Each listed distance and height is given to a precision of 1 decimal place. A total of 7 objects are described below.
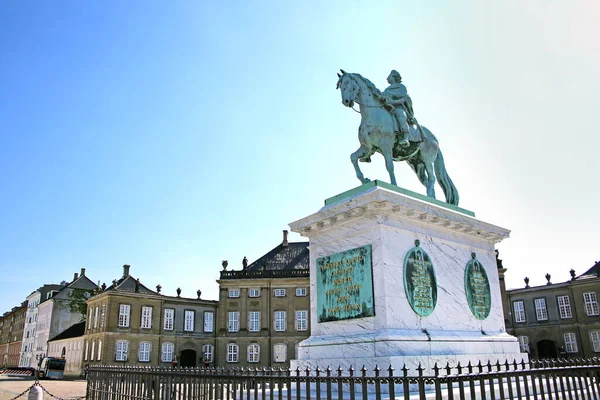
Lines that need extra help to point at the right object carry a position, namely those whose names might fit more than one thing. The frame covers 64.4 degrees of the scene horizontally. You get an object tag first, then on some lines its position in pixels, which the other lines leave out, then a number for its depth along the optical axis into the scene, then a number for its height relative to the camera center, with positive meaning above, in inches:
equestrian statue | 363.6 +158.9
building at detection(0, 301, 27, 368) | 3125.0 +50.1
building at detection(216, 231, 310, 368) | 1756.9 +81.2
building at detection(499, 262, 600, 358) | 1604.3 +53.2
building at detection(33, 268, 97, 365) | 2329.0 +136.9
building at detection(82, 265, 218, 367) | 1615.4 +41.4
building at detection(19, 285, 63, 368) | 2689.5 +103.5
